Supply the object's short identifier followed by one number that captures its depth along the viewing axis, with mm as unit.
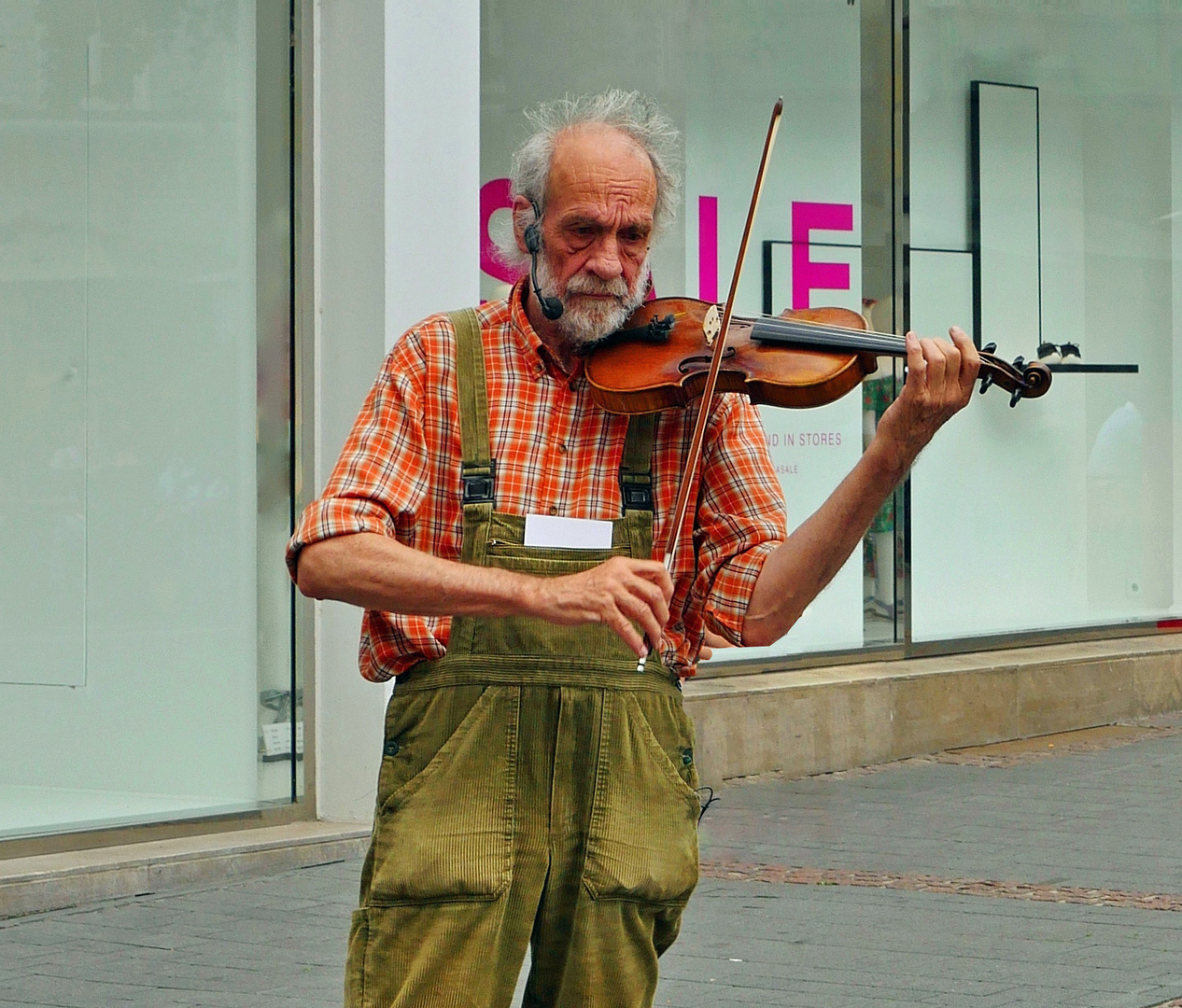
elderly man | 5227
